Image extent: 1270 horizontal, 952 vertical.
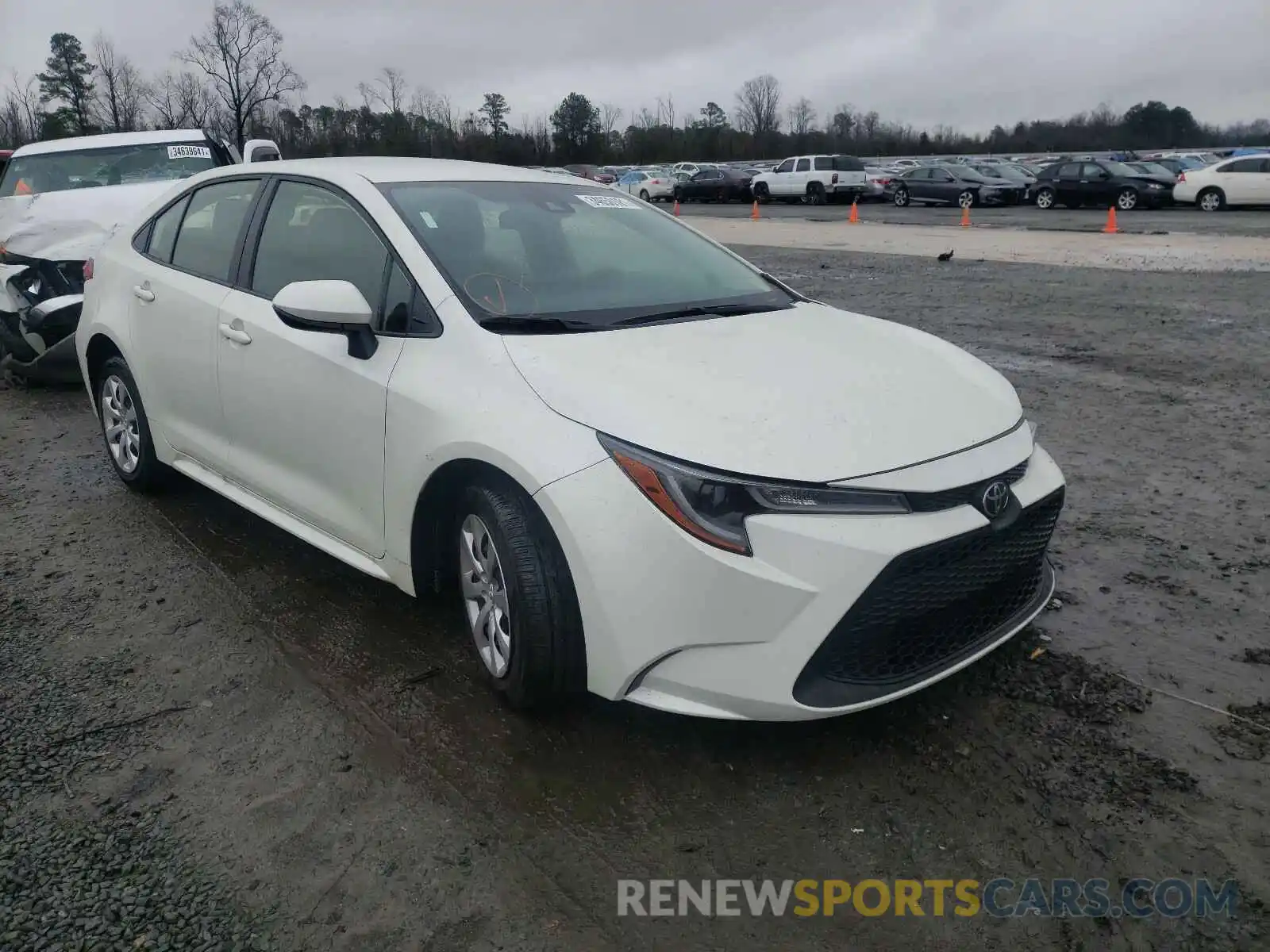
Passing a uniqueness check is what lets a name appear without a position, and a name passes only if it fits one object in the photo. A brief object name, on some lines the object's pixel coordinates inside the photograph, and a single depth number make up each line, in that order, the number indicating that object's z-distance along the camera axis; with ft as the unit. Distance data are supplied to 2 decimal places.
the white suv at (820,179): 118.01
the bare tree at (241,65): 201.05
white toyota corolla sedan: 8.33
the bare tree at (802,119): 339.36
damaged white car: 24.52
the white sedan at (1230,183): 85.87
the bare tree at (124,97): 213.66
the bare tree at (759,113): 341.41
